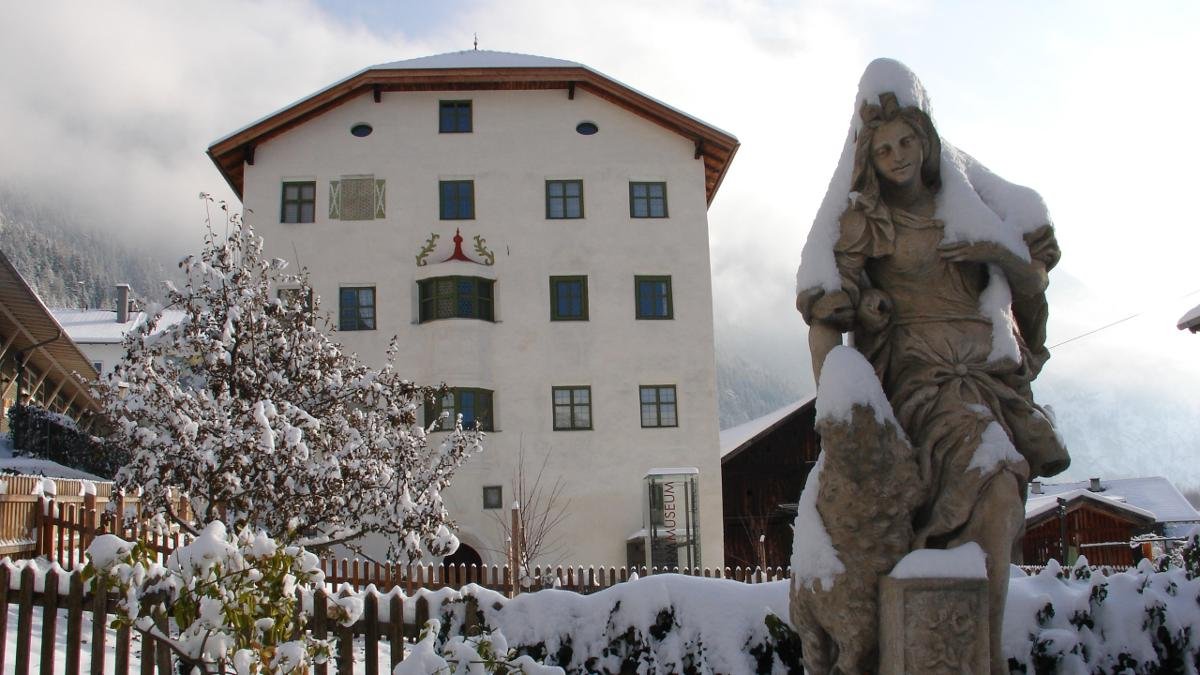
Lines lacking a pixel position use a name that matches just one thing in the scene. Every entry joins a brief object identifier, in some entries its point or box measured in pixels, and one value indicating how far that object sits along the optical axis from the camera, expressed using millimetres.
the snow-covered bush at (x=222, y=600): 4551
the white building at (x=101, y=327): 60250
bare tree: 28234
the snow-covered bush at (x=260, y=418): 13812
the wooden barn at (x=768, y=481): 33719
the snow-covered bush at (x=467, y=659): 4633
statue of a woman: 4398
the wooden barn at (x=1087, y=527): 34438
